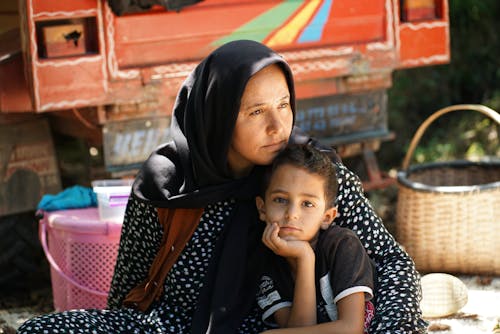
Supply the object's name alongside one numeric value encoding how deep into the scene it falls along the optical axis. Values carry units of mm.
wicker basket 4703
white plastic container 4008
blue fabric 4246
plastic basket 4062
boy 2857
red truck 4191
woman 3002
